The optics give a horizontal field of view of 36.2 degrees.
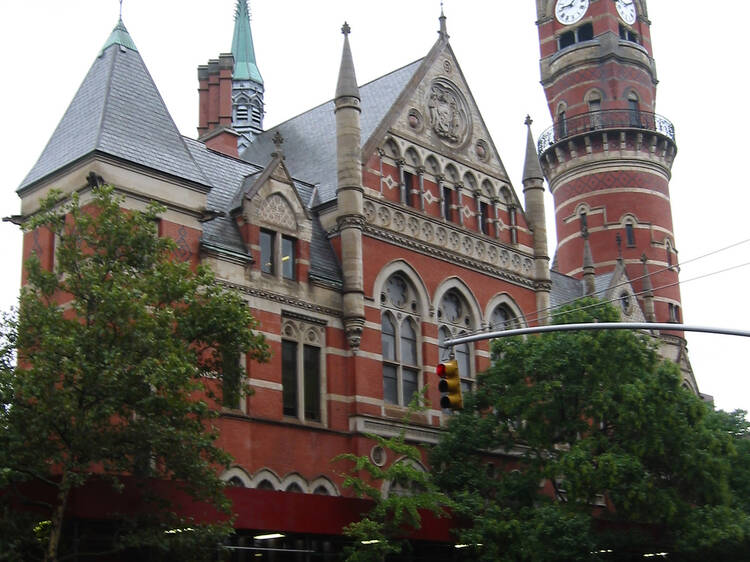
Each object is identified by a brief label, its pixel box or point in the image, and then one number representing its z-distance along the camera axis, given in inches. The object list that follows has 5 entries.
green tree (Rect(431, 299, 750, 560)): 1182.3
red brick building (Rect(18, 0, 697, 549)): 1227.2
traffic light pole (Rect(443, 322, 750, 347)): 733.9
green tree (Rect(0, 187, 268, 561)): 847.7
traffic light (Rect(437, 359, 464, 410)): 853.8
